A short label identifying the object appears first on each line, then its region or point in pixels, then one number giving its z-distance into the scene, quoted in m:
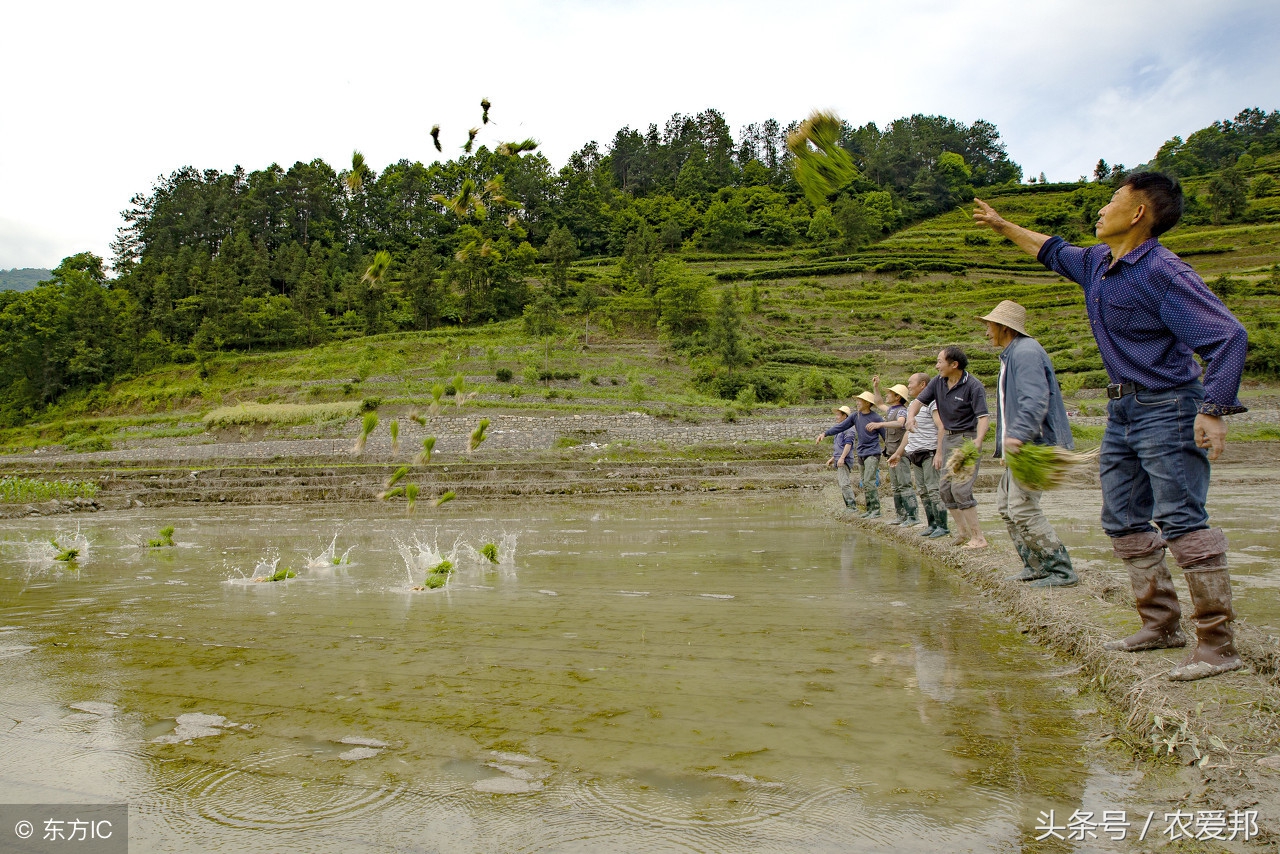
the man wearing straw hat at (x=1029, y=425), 4.81
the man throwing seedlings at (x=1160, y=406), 3.07
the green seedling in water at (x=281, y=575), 7.13
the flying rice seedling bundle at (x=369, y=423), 7.72
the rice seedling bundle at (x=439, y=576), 6.33
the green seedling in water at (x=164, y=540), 10.36
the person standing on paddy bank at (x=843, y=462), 10.70
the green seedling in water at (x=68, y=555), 8.95
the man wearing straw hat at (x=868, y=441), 9.72
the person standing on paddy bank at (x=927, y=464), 7.65
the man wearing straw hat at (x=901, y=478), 8.93
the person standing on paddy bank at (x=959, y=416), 6.50
